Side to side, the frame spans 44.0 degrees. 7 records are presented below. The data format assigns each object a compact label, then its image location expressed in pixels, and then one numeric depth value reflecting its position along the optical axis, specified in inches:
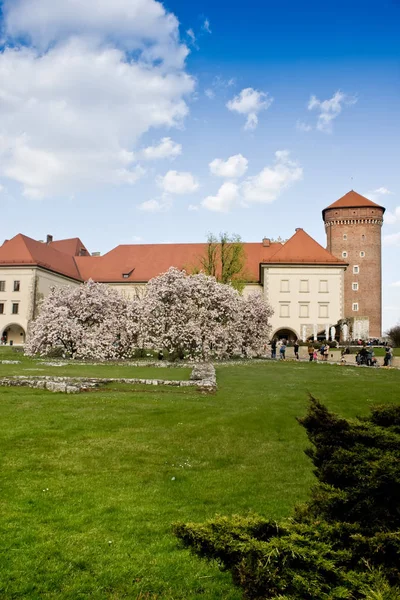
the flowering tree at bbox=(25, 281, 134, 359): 1363.2
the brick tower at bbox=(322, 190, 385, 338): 2893.7
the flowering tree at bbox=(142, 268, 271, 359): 1352.1
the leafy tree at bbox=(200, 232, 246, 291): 2346.2
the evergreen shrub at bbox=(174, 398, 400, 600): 132.1
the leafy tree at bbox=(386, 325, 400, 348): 2467.6
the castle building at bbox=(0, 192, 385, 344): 2439.7
